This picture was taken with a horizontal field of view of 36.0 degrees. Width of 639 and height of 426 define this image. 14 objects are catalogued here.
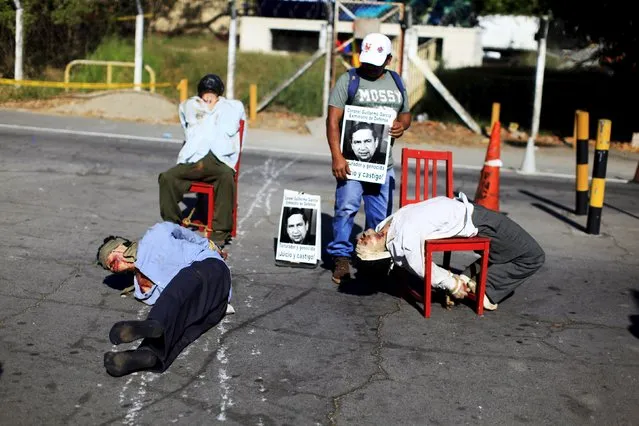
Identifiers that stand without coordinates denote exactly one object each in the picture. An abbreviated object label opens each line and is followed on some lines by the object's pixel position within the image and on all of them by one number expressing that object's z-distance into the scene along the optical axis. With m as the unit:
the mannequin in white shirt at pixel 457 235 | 6.70
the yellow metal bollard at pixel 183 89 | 19.20
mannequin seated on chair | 8.90
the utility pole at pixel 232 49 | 19.00
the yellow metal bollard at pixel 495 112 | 19.08
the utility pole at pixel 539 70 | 18.25
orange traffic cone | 10.99
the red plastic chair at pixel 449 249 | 6.73
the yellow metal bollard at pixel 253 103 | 19.47
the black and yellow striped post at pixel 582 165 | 10.57
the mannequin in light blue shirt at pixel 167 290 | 5.48
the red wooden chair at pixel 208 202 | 8.89
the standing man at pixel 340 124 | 7.73
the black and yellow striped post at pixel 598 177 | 9.84
